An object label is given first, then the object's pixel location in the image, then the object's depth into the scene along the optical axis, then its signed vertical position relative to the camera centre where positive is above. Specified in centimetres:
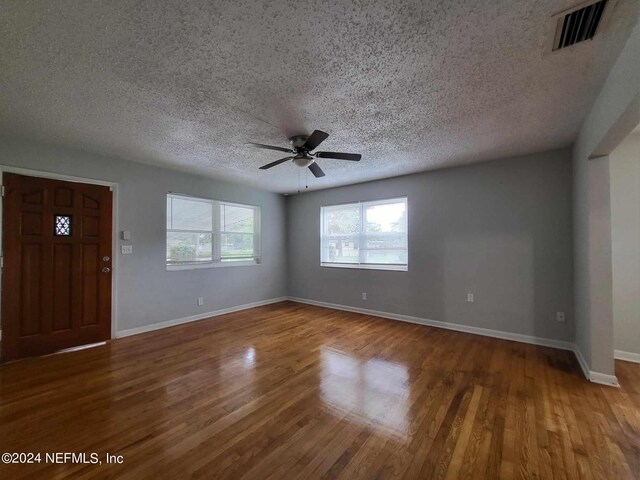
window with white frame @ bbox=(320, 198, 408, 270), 468 +15
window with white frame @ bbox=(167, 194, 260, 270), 443 +20
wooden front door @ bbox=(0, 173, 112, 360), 298 -26
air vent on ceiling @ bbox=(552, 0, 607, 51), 135 +119
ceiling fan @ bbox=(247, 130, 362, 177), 256 +94
